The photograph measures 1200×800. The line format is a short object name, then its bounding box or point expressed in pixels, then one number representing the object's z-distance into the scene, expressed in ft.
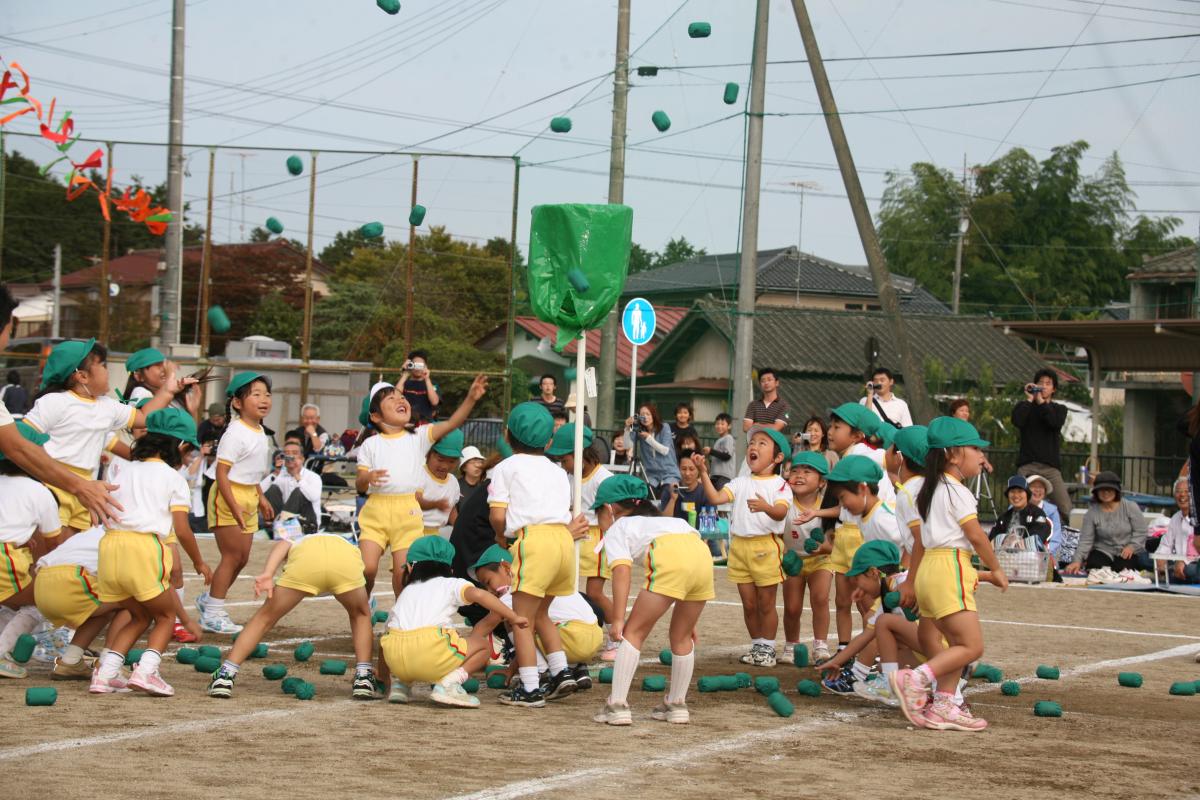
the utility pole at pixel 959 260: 212.64
